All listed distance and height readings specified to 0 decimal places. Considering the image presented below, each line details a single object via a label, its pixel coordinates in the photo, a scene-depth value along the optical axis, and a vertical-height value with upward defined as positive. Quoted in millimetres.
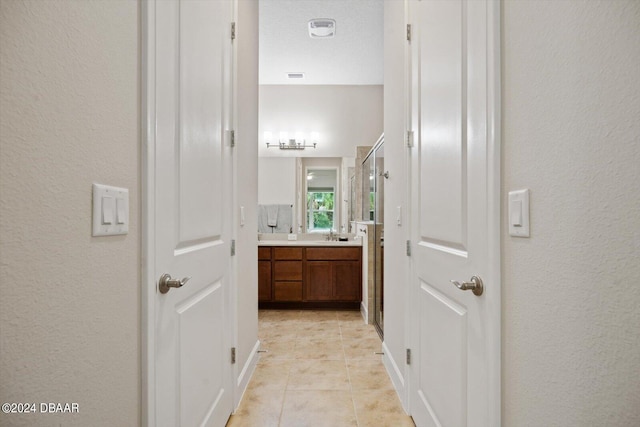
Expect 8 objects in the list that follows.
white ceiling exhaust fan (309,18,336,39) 2969 +1686
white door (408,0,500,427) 978 +6
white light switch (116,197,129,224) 801 +9
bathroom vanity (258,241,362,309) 3762 -657
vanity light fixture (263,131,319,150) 4363 +943
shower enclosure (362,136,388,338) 3064 -82
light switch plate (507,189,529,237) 841 +0
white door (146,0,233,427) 994 +27
